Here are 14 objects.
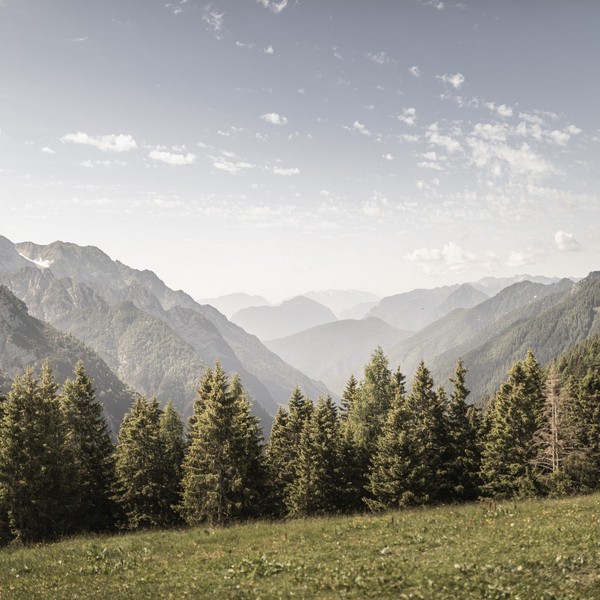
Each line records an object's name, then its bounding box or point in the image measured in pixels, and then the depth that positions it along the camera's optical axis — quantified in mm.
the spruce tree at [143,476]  34812
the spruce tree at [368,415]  40906
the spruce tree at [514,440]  35750
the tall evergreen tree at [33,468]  29469
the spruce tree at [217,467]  32688
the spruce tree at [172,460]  36406
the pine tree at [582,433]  35969
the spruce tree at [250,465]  33500
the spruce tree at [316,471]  36469
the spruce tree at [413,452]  34562
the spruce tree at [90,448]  34812
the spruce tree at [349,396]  52456
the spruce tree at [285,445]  39219
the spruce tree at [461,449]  38125
